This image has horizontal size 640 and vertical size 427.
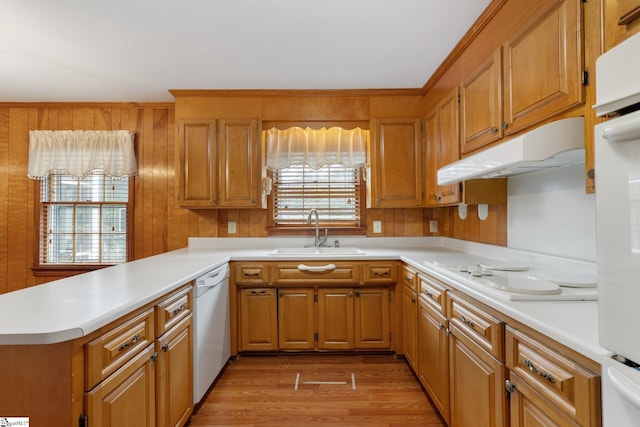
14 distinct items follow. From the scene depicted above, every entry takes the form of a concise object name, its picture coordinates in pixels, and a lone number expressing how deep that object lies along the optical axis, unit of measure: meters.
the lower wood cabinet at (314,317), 2.70
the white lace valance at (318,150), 3.14
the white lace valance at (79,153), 3.25
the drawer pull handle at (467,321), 1.42
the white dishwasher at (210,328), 1.95
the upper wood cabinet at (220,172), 2.96
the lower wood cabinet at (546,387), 0.80
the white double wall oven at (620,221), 0.60
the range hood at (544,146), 1.16
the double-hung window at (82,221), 3.36
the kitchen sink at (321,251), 2.80
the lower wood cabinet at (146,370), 1.08
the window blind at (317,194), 3.31
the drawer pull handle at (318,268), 2.63
